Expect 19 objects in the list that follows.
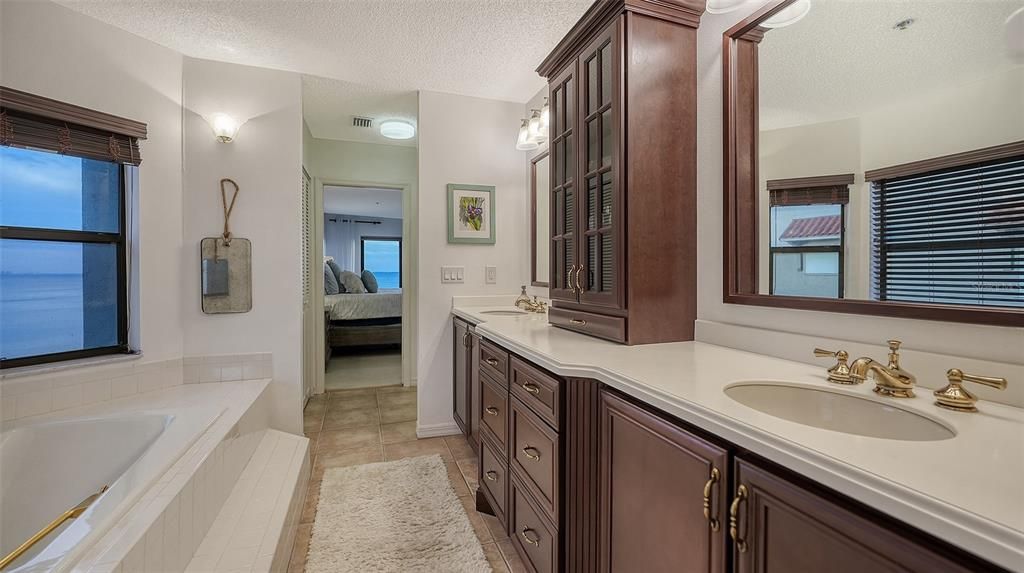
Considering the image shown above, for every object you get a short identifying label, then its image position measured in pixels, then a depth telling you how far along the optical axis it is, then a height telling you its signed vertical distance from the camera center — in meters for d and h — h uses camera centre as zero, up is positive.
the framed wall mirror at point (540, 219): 2.98 +0.44
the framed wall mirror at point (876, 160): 0.89 +0.31
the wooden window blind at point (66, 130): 1.94 +0.75
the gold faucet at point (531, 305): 2.71 -0.17
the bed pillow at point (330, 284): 6.58 -0.08
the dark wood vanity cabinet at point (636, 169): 1.53 +0.42
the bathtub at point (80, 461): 1.51 -0.75
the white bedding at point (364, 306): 5.53 -0.35
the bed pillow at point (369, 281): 7.41 -0.03
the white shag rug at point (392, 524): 1.70 -1.13
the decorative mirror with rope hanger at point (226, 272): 2.65 +0.04
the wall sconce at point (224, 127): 2.64 +0.95
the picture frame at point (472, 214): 3.13 +0.49
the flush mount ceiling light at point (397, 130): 3.66 +1.32
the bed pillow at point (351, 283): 6.86 -0.06
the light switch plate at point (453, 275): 3.13 +0.03
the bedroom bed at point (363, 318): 5.55 -0.52
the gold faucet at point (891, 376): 0.89 -0.20
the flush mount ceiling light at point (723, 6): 1.27 +0.83
